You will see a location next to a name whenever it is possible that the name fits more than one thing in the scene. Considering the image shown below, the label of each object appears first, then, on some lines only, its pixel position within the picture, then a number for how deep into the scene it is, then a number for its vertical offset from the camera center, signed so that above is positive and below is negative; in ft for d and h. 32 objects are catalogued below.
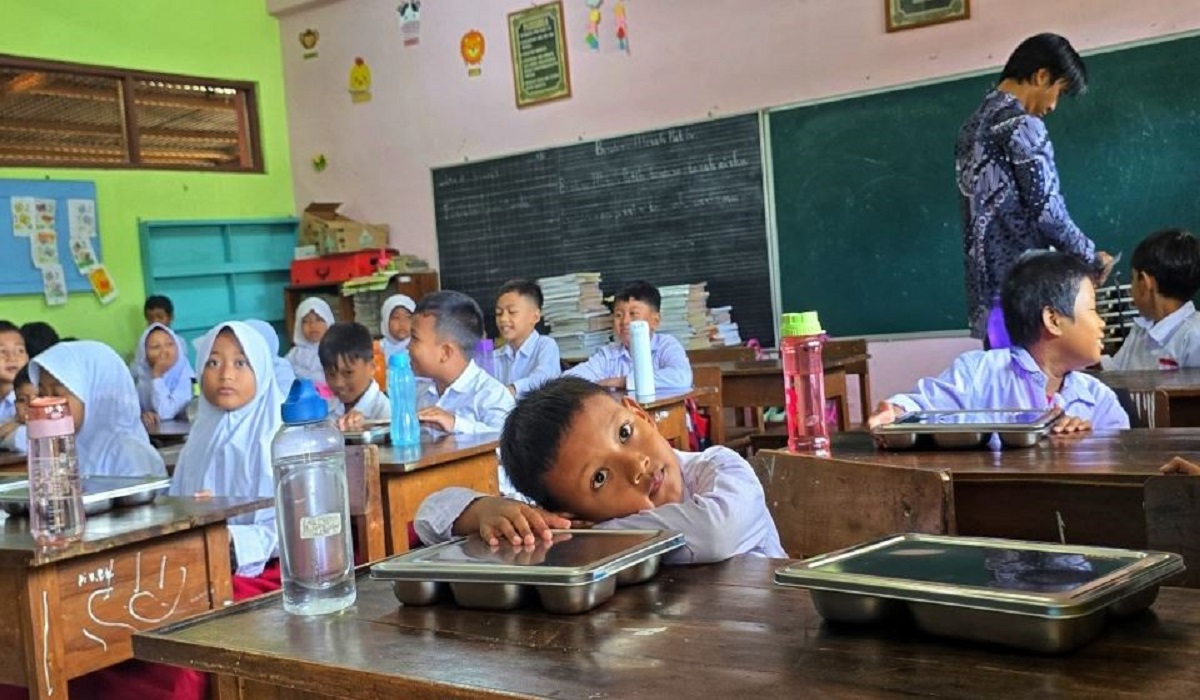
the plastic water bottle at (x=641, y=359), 13.20 -0.78
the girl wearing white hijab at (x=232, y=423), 9.37 -0.83
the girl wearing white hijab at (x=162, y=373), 19.34 -0.72
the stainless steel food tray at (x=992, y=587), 2.66 -0.83
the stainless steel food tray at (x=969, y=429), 6.52 -0.96
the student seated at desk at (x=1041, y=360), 7.58 -0.68
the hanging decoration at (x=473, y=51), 21.18 +4.85
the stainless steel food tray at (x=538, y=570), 3.49 -0.87
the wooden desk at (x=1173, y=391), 8.35 -1.05
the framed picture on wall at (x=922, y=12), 15.97 +3.72
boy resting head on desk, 4.22 -0.77
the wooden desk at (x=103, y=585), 6.16 -1.45
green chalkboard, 14.82 +1.23
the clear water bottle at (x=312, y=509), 4.04 -0.74
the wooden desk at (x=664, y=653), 2.60 -0.98
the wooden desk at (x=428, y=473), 9.02 -1.38
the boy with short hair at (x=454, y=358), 11.96 -0.54
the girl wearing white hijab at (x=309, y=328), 21.72 -0.15
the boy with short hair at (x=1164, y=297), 11.35 -0.48
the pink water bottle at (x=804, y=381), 7.34 -0.70
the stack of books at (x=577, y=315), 19.51 -0.29
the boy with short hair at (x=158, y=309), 20.68 +0.42
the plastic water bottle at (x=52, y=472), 6.36 -0.75
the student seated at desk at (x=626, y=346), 15.51 -0.76
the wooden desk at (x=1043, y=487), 5.32 -1.11
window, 20.06 +4.14
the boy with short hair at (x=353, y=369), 12.10 -0.57
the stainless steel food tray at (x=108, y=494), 7.01 -0.99
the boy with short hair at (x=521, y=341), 16.19 -0.57
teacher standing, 10.78 +0.86
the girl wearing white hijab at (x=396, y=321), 20.12 -0.14
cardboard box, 22.39 +1.72
